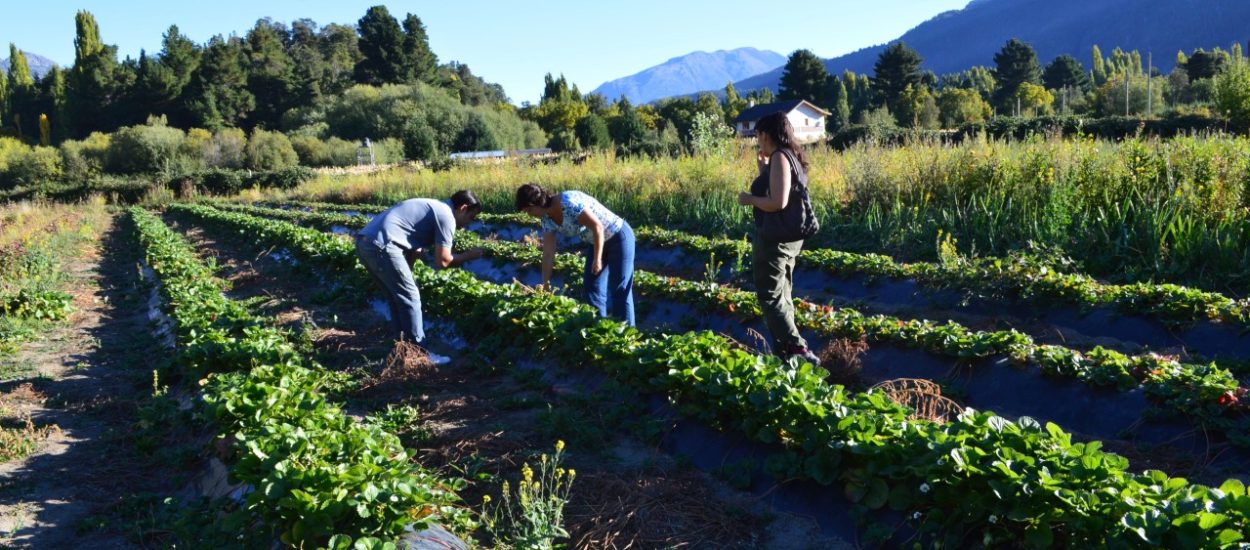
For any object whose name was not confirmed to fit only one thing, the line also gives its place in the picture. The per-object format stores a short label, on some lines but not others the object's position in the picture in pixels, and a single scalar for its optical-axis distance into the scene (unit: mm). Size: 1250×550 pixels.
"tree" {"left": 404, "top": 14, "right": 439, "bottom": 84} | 77375
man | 6785
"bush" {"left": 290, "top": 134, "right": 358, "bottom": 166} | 51688
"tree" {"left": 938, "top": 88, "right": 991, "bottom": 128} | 51825
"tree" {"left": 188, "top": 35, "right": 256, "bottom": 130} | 64625
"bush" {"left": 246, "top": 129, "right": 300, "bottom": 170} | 49969
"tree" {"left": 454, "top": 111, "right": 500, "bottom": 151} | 56750
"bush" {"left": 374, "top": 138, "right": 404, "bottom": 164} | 49625
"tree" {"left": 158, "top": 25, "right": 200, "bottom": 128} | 66188
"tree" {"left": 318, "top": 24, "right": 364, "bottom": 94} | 78438
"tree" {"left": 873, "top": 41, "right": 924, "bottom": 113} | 62969
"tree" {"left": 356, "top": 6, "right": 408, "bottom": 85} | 76500
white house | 54781
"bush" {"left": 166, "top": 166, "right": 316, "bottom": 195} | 40656
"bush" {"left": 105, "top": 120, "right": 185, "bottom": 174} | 50406
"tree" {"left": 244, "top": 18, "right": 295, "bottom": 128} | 70375
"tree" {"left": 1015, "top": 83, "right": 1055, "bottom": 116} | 58350
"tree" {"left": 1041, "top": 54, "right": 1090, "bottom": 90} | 77125
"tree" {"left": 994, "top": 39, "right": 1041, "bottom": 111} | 70850
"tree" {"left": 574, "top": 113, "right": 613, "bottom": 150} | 52578
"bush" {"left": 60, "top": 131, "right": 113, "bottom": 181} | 49606
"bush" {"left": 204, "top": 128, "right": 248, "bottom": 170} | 50625
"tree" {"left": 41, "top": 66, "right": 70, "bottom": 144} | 67312
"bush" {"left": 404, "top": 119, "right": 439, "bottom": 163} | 50219
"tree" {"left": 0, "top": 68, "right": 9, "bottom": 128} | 77125
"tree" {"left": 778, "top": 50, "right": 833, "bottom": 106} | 65500
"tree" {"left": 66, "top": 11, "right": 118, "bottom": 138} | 66375
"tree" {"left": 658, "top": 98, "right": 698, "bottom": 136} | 64375
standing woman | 5238
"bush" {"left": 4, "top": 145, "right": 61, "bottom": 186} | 49281
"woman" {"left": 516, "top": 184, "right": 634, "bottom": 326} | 6410
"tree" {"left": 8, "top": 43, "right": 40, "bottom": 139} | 76438
